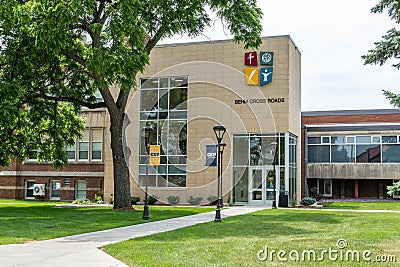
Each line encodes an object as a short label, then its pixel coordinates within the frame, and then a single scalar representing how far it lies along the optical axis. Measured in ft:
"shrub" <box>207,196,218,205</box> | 112.88
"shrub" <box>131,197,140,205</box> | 115.96
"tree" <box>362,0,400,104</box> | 39.40
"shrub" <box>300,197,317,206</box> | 109.81
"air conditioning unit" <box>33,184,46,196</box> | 132.98
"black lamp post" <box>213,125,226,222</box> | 67.62
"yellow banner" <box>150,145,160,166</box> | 115.14
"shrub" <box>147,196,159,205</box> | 116.98
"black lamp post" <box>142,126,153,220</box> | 71.10
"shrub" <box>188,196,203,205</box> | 112.88
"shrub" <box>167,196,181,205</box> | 114.93
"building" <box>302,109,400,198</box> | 138.51
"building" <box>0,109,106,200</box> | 130.00
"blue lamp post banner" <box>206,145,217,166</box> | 113.91
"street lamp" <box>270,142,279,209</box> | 108.27
